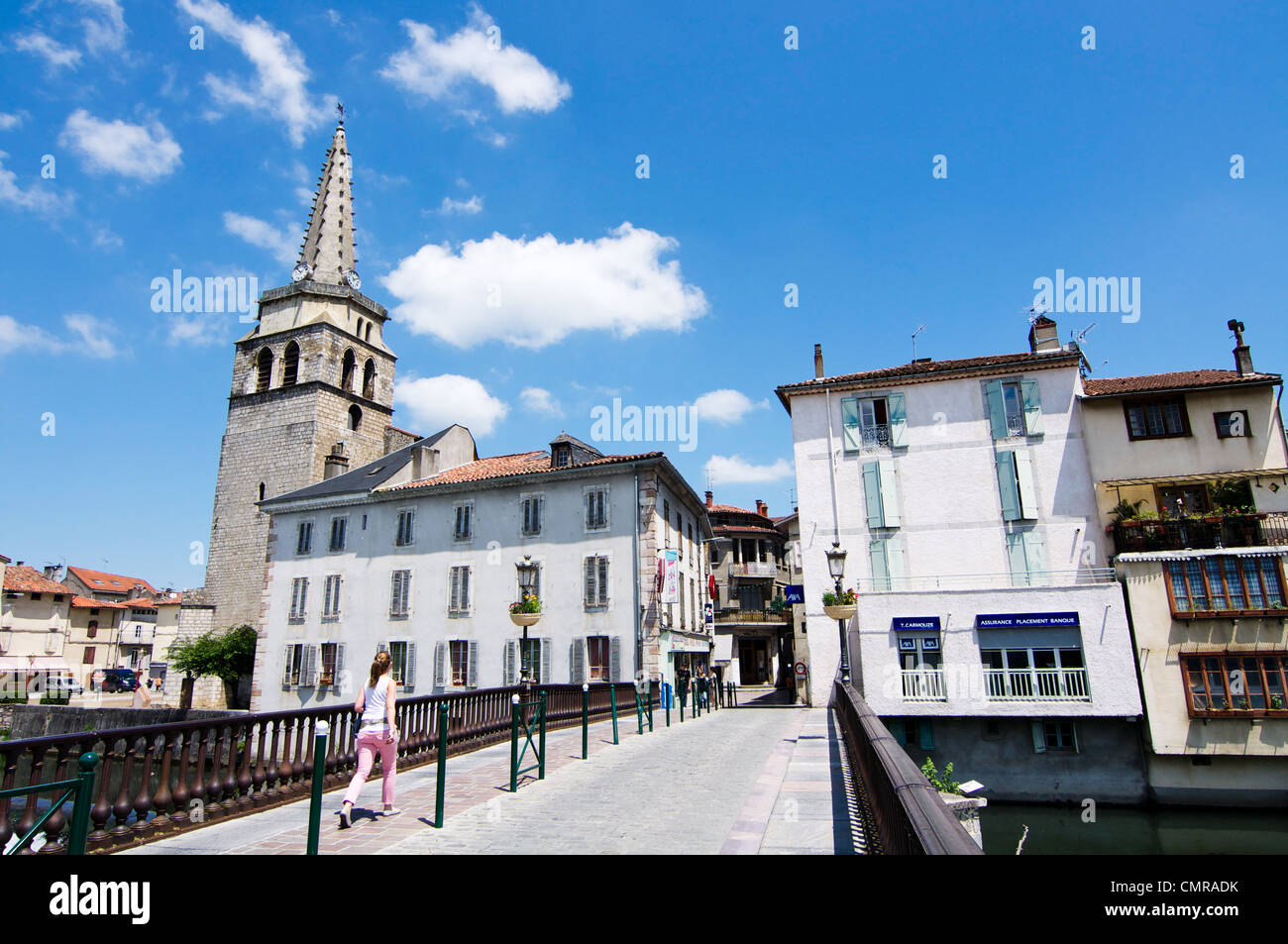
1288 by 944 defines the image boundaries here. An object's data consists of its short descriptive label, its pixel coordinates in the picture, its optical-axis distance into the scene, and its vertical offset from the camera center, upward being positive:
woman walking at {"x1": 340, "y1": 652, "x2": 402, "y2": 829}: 7.49 -0.87
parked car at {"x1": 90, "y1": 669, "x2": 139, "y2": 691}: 53.22 -2.51
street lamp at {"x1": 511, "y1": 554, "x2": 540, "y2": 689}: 15.52 +1.31
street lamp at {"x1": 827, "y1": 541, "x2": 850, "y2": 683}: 15.76 +1.45
